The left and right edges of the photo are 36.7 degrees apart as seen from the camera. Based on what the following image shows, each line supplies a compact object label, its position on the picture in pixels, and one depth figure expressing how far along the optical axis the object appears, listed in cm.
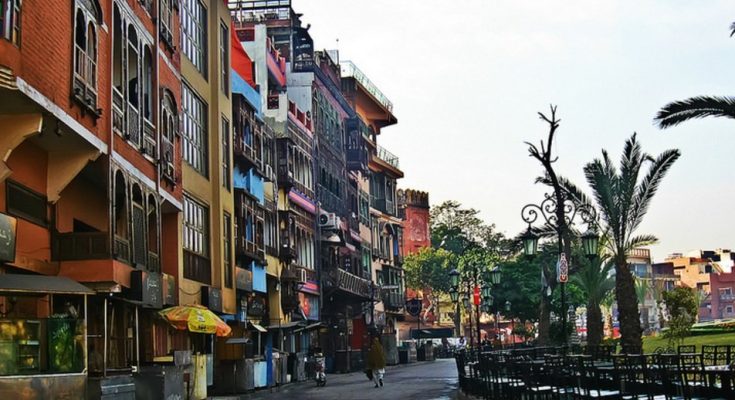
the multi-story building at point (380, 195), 7381
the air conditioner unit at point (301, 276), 4903
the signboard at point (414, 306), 7956
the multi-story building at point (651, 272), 13938
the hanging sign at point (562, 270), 2850
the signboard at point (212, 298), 3312
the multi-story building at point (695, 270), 15588
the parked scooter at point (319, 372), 3987
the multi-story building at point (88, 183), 1686
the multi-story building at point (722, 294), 15412
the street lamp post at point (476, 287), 4106
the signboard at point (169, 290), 2732
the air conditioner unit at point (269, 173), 4467
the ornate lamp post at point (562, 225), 2816
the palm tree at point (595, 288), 4059
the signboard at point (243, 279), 3816
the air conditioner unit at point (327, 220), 5631
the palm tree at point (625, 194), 3288
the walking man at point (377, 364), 3594
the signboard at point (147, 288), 2391
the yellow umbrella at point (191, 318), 2762
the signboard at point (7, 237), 1758
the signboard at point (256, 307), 4122
